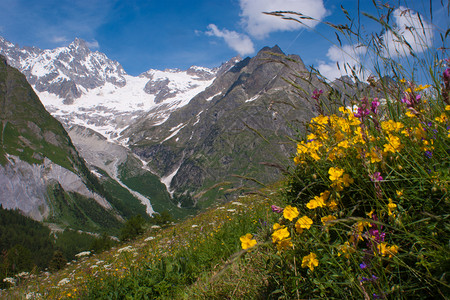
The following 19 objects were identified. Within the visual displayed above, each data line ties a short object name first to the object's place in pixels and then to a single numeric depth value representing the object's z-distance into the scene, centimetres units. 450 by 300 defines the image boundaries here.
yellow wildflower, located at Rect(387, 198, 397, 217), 234
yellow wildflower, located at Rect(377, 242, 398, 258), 216
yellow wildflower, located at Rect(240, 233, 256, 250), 242
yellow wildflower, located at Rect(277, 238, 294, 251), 247
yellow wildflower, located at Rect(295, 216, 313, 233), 232
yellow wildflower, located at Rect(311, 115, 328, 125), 344
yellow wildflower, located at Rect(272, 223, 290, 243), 237
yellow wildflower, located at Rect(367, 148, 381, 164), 245
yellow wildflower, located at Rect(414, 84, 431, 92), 297
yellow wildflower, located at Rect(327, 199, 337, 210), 274
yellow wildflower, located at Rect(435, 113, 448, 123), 271
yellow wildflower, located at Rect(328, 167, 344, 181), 256
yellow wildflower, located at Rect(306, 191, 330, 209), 257
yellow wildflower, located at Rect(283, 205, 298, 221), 244
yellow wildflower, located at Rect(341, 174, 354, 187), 268
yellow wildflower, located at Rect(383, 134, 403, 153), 255
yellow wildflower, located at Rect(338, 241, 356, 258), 224
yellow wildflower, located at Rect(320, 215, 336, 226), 256
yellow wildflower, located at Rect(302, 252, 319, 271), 246
